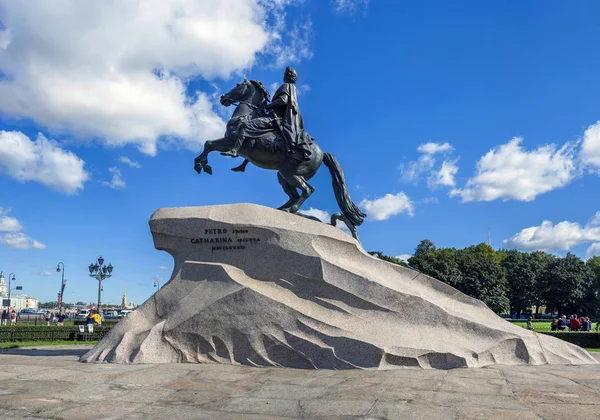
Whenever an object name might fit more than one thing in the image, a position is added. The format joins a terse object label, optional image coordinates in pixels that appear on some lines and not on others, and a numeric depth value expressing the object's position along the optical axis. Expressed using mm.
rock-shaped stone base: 9359
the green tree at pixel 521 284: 59312
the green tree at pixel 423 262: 46375
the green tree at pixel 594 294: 53725
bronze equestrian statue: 11992
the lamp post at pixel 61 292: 54531
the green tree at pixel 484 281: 45781
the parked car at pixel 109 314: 52312
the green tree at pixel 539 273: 59656
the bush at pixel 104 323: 29406
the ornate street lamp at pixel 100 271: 31359
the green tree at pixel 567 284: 58031
